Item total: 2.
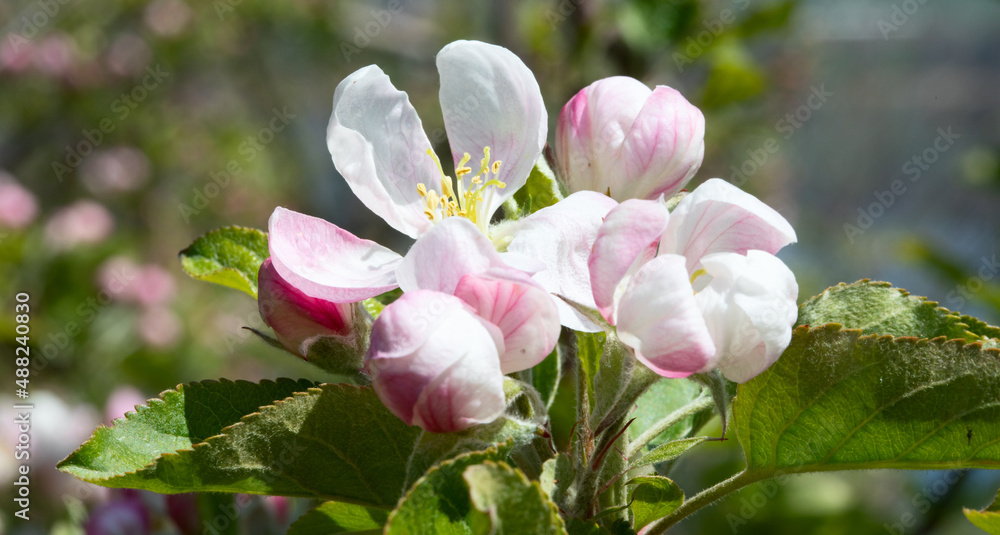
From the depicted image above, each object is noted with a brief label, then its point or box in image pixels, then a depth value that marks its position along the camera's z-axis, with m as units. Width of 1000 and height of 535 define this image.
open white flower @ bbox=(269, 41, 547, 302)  0.29
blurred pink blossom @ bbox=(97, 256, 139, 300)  0.75
